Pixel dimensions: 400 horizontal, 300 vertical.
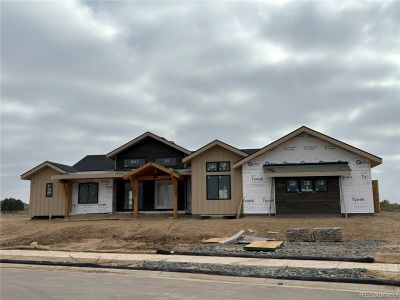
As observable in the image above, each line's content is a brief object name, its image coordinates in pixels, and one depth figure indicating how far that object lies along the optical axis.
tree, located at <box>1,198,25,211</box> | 49.28
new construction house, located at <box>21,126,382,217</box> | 22.28
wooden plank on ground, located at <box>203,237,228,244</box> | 16.04
